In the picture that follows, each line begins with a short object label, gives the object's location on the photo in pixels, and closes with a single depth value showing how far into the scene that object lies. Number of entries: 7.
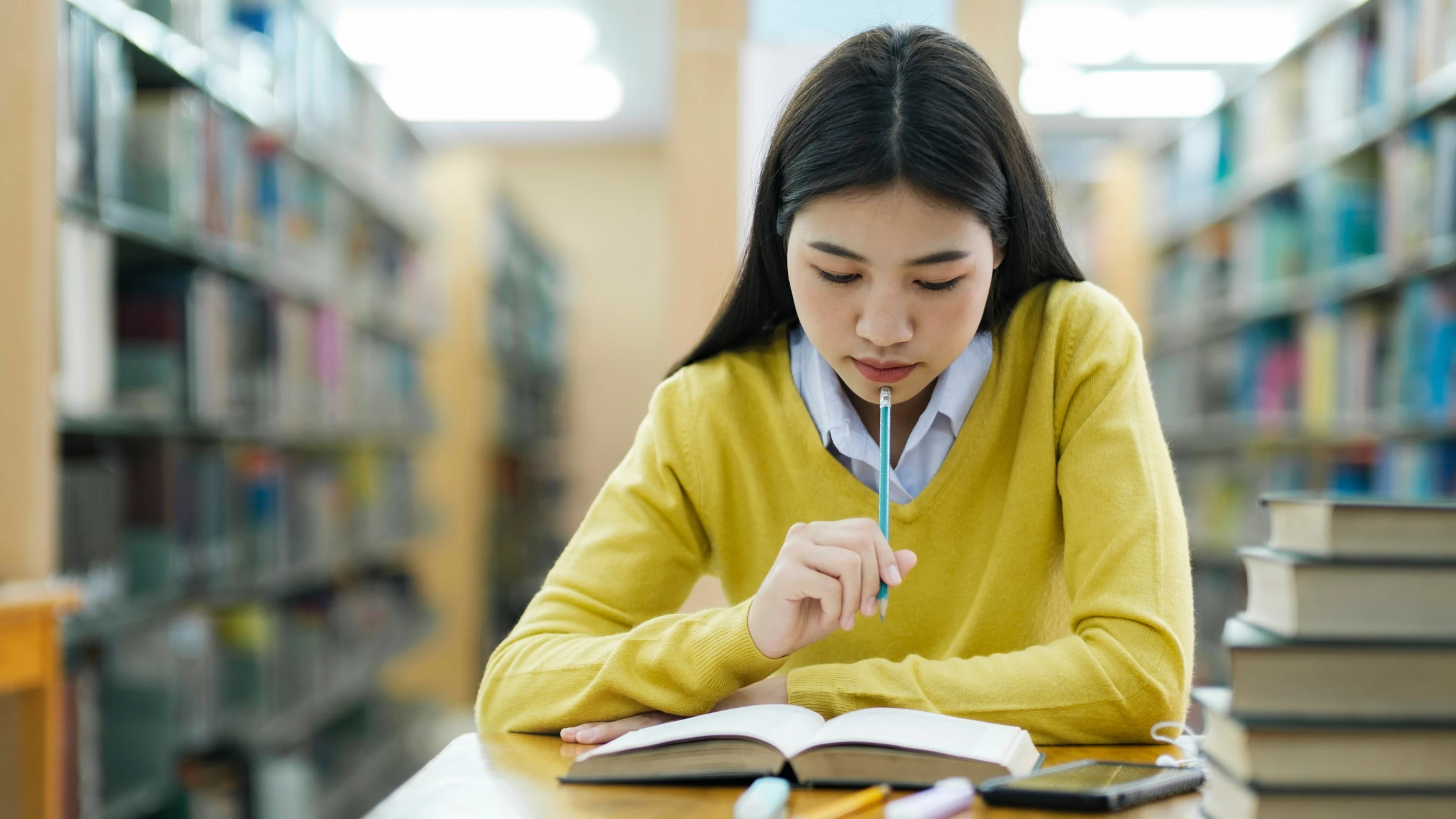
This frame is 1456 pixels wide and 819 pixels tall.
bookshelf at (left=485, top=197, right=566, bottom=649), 5.70
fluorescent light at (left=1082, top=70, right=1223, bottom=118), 5.68
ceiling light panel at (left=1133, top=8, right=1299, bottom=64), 5.07
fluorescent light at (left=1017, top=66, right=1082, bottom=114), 5.56
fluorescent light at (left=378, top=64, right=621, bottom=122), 6.06
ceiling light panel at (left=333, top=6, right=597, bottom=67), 5.28
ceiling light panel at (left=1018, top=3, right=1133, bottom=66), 4.96
